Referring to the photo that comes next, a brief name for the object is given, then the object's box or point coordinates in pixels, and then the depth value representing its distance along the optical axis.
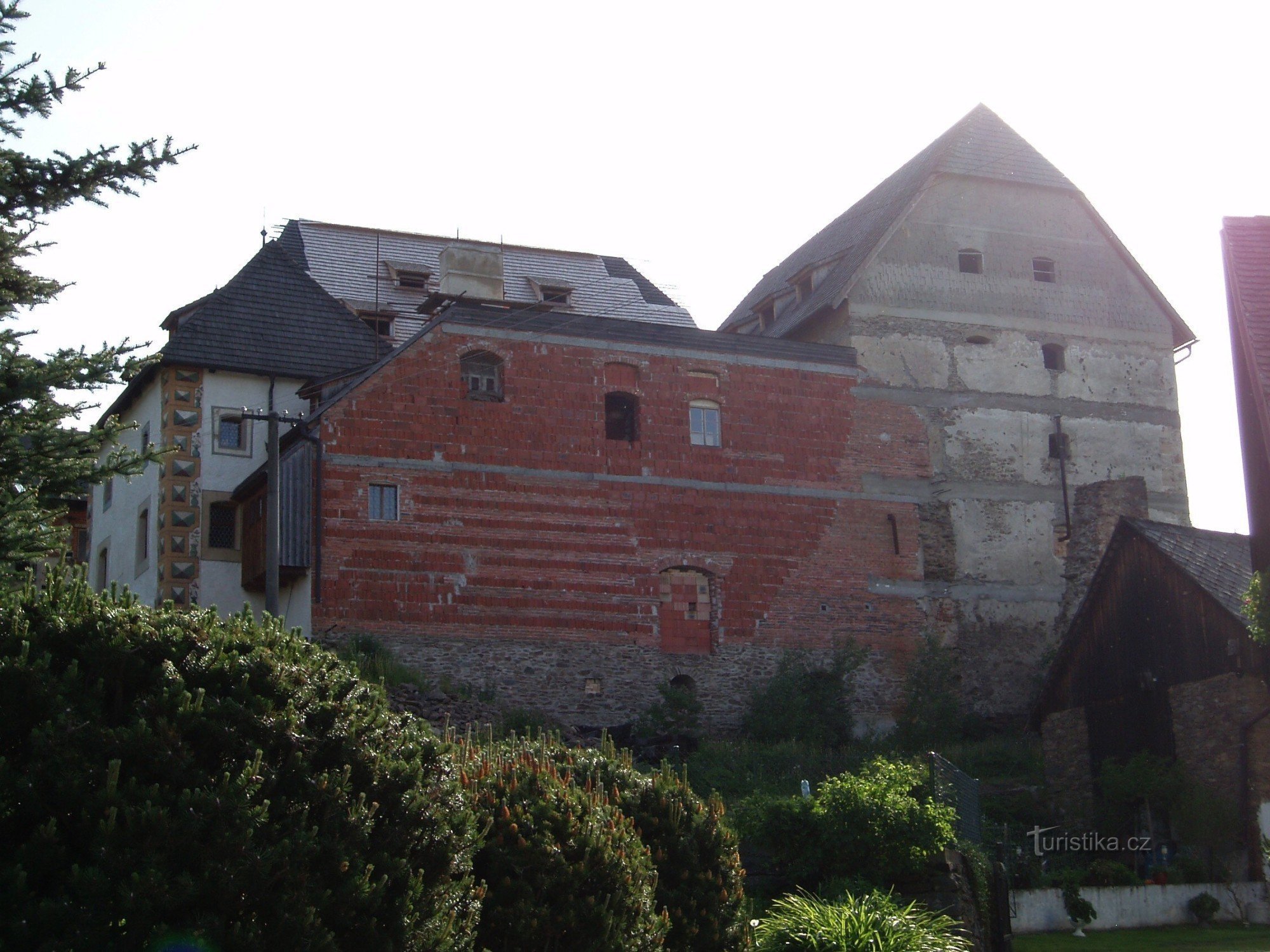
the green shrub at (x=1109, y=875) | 23.44
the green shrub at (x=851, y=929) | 14.93
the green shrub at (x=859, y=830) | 18.47
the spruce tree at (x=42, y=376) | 13.52
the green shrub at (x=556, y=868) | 11.80
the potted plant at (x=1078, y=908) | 22.08
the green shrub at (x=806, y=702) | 34.72
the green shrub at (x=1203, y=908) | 23.62
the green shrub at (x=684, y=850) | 13.92
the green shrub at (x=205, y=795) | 8.59
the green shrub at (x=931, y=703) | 35.81
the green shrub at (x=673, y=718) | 33.47
